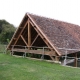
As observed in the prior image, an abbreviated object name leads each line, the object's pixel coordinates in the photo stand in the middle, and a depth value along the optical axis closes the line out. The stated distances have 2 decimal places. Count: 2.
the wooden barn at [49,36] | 8.77
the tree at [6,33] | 21.74
